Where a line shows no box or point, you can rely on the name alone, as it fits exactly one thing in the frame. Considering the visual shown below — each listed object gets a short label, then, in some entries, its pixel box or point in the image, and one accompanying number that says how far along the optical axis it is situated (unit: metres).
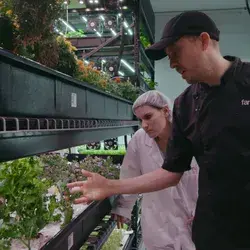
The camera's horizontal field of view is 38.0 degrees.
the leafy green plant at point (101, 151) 5.20
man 1.41
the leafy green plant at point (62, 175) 2.21
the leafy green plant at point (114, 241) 3.59
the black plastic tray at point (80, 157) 4.34
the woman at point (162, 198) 2.55
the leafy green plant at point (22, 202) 1.75
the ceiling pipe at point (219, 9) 9.15
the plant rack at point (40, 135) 1.14
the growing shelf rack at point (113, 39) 5.02
